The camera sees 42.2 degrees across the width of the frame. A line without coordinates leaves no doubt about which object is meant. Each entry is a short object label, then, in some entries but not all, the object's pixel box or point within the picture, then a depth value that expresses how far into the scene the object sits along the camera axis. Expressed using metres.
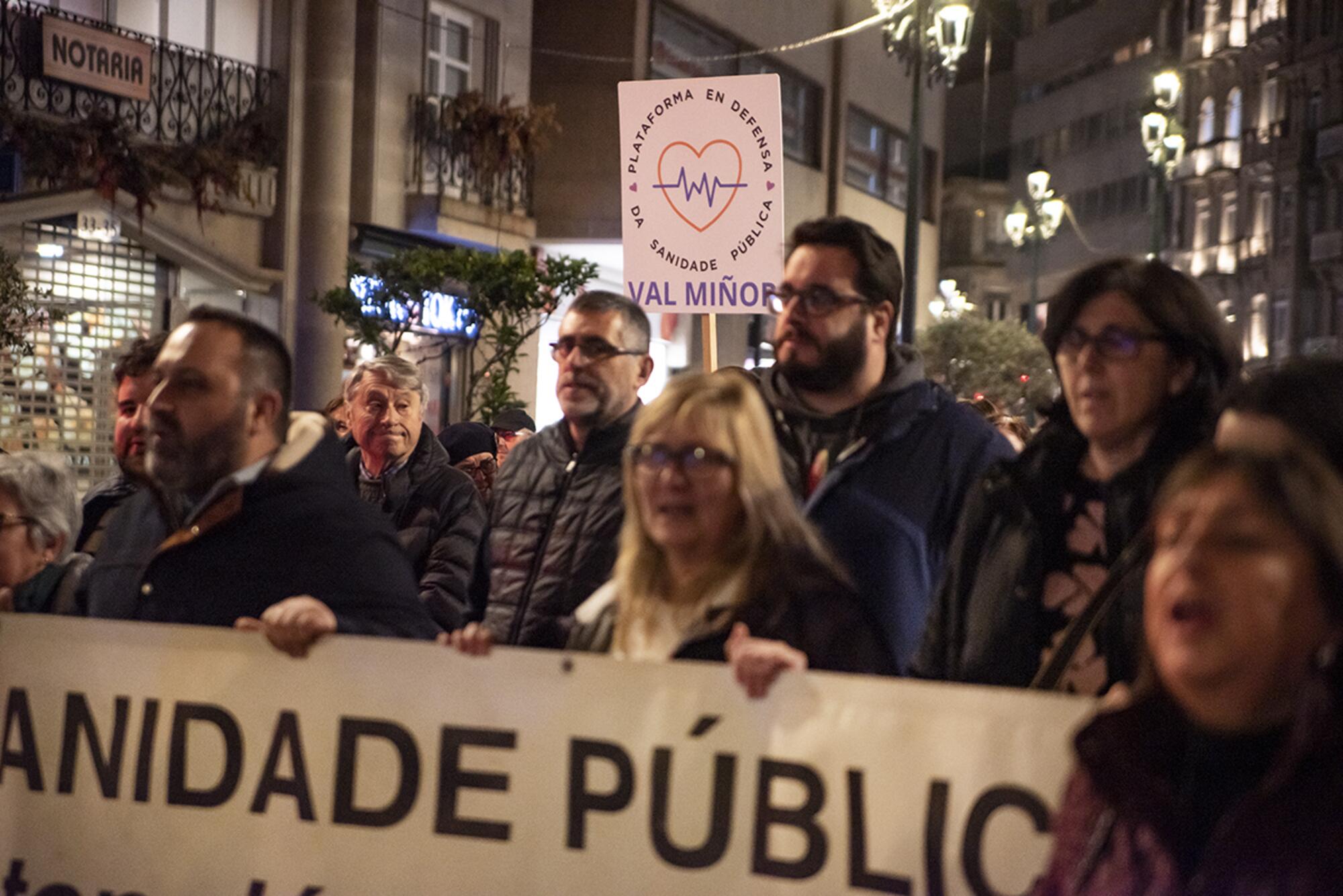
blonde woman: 3.38
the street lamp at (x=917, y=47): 14.71
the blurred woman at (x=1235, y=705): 2.34
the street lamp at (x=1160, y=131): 23.06
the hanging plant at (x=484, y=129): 20.58
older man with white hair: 6.42
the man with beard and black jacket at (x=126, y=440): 5.26
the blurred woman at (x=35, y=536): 4.71
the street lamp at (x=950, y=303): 42.50
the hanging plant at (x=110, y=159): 15.68
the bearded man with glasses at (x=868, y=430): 4.11
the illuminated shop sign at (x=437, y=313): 16.70
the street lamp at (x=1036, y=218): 26.12
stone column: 18.81
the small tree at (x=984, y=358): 34.88
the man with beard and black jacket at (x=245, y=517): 3.99
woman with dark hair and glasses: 3.49
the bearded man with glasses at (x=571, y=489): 4.82
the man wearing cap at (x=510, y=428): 10.64
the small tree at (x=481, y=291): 15.90
